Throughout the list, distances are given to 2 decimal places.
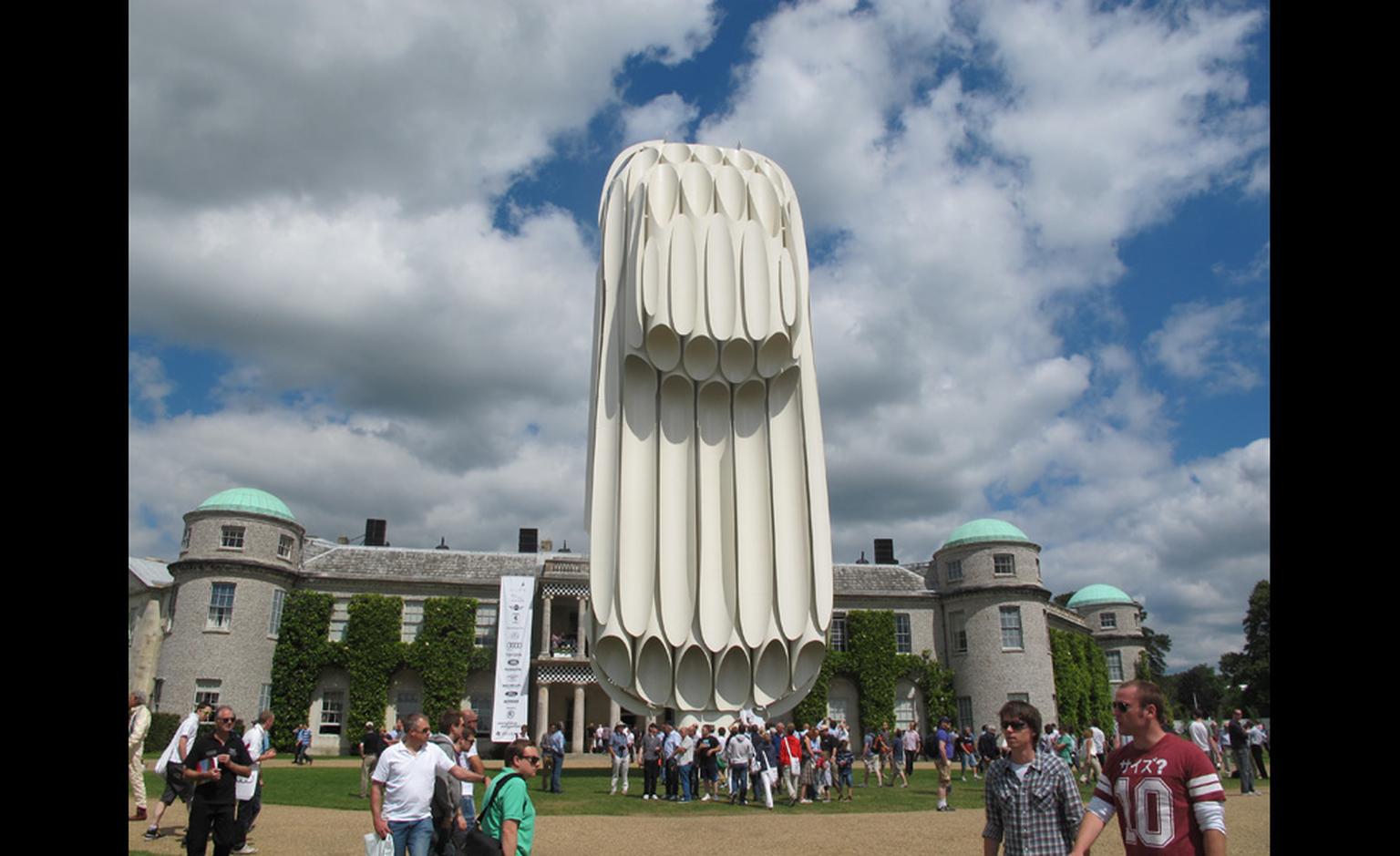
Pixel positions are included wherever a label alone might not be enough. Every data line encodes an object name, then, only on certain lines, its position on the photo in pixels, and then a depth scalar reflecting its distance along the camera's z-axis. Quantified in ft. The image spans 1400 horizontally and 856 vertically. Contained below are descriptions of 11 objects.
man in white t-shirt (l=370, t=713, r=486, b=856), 25.99
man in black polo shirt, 27.78
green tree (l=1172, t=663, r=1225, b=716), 351.46
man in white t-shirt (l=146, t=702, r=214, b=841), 37.88
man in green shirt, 20.53
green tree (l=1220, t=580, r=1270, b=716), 222.69
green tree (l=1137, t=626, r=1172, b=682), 291.99
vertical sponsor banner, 97.40
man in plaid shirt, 16.88
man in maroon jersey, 15.20
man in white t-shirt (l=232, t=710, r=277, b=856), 35.29
